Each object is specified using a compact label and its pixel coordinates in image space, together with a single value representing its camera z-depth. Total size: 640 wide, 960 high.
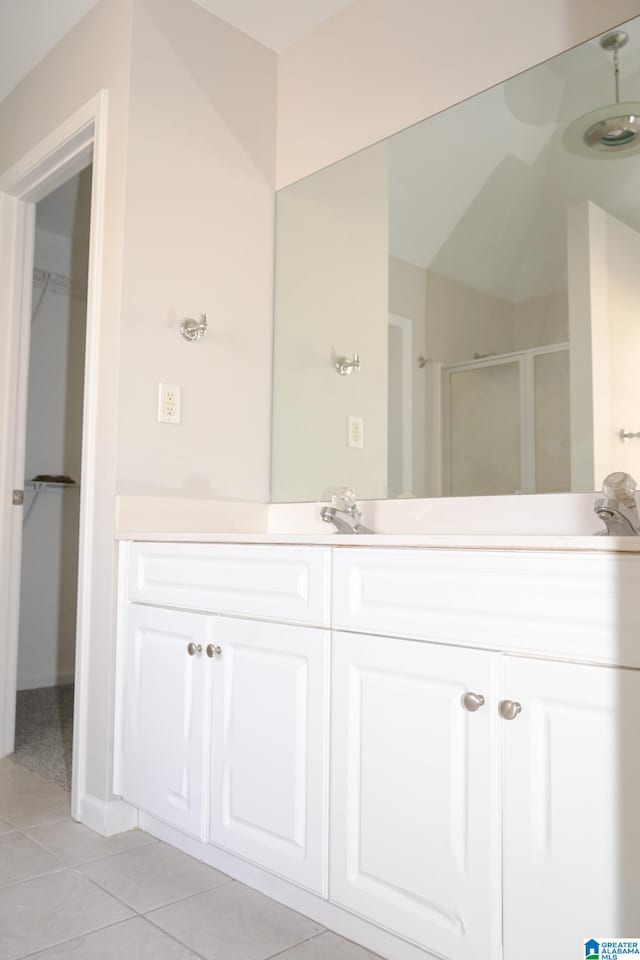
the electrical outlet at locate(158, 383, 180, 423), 2.24
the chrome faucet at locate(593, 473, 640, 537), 1.38
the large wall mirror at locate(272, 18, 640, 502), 1.70
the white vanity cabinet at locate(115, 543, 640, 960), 1.13
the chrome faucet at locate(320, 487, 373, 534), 1.95
